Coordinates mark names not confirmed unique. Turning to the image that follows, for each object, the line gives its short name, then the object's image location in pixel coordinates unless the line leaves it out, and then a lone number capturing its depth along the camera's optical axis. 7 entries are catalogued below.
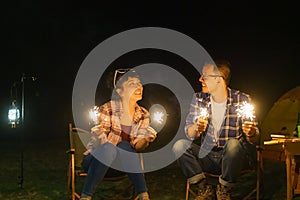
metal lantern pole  4.29
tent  4.89
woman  3.04
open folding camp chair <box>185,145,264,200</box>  3.17
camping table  3.10
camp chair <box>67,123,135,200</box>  3.75
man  2.98
